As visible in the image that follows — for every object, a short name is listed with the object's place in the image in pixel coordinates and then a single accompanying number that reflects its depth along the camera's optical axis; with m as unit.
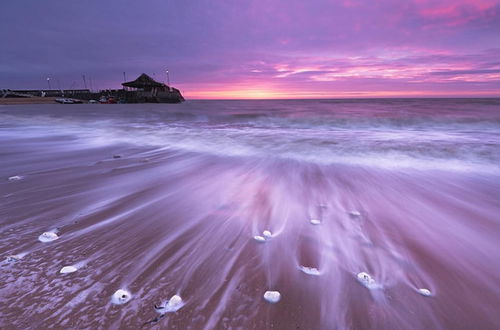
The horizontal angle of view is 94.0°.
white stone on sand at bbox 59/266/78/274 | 1.87
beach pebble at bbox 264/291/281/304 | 1.63
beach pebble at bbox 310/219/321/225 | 2.77
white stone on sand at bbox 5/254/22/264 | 1.98
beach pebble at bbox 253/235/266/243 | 2.41
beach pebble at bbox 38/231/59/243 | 2.31
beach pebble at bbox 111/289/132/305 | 1.59
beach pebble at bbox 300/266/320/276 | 1.94
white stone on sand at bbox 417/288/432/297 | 1.71
